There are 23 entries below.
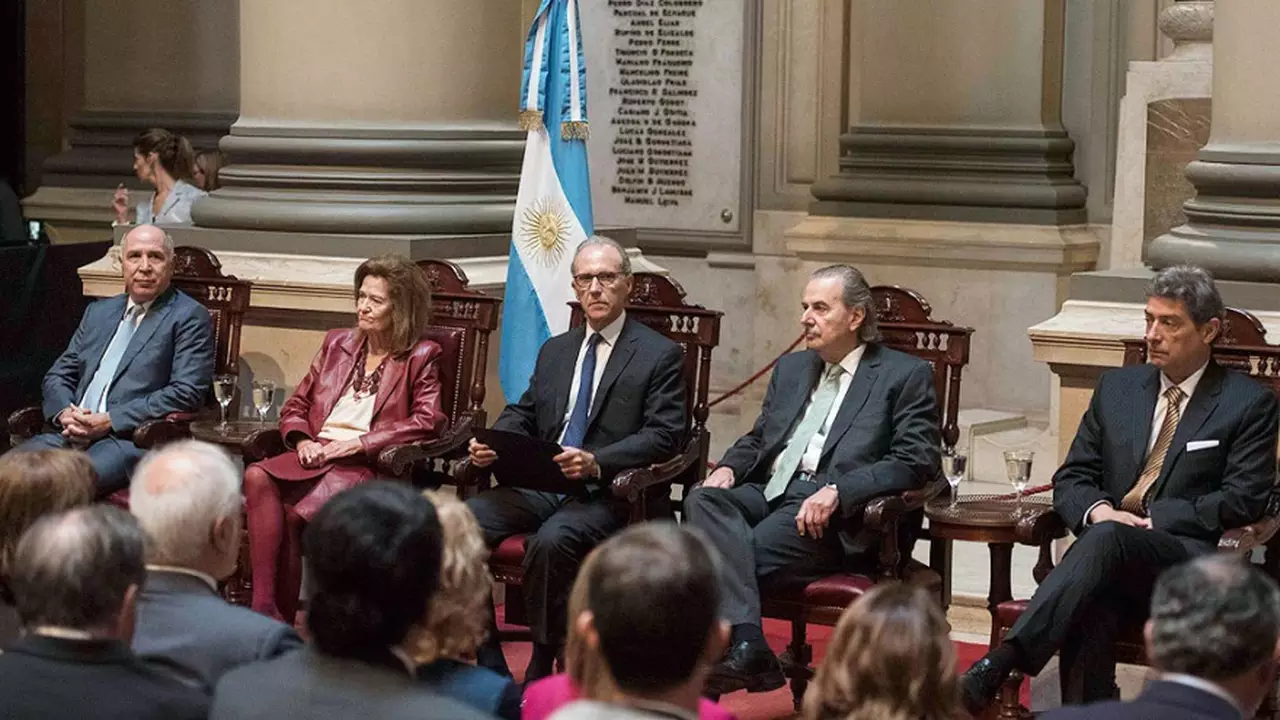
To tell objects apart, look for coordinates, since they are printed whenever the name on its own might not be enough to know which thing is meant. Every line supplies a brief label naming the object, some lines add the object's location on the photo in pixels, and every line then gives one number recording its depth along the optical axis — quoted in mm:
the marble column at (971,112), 18008
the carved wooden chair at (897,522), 10151
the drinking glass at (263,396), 12210
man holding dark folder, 10748
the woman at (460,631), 6066
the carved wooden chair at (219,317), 13121
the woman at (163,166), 16539
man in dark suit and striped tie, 9400
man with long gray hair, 10233
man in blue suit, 12599
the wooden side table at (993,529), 10014
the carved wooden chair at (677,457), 10967
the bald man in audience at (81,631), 5653
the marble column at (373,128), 14018
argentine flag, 13601
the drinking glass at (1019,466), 10120
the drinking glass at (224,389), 12323
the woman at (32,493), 7274
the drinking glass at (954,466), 10261
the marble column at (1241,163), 11186
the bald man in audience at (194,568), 6547
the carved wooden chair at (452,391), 11801
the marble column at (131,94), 20084
